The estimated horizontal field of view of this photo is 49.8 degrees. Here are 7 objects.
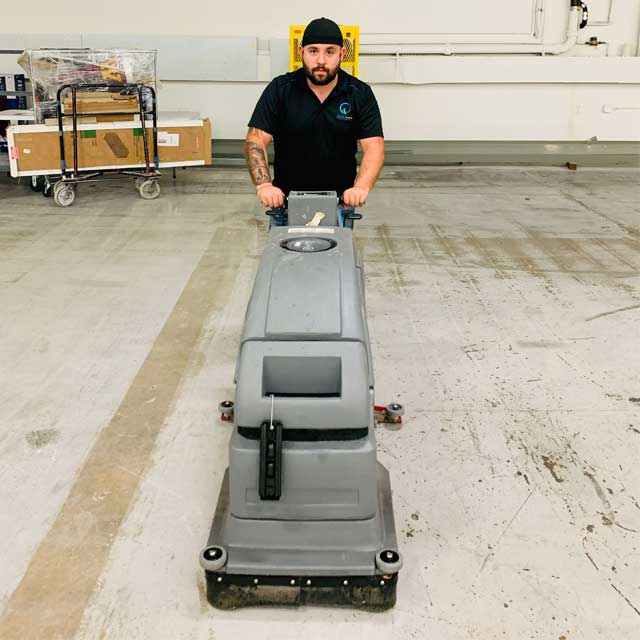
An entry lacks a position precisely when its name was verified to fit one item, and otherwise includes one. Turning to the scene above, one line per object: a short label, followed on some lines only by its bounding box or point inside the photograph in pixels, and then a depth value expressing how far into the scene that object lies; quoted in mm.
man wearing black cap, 2187
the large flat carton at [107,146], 5011
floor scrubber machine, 1353
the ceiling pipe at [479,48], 6773
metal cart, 4992
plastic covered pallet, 5000
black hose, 6734
